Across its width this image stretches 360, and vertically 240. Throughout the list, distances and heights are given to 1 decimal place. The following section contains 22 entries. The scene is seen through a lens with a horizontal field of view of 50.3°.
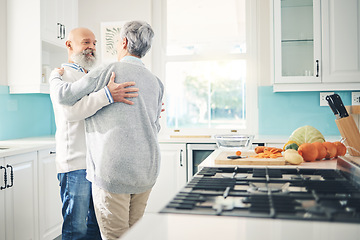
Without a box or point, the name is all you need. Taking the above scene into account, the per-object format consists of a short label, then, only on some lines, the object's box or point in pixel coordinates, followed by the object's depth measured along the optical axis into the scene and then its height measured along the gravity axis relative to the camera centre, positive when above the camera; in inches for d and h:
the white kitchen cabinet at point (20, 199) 96.3 -20.6
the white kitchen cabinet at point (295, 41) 132.8 +27.0
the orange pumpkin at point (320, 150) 64.9 -5.4
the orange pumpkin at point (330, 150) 66.3 -5.5
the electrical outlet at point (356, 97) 140.3 +7.6
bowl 72.6 -4.1
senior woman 70.4 -3.4
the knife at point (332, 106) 71.4 +2.3
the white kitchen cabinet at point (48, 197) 112.7 -23.2
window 153.6 +23.1
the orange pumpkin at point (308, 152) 64.0 -5.6
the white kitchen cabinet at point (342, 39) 128.9 +26.8
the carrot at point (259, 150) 71.6 -5.8
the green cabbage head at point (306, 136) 72.4 -3.4
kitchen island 28.4 -8.5
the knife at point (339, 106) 70.7 +2.2
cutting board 61.6 -6.8
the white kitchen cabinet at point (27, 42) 126.1 +26.7
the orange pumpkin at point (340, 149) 67.5 -5.5
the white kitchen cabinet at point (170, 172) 133.6 -18.2
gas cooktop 31.7 -7.5
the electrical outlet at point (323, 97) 142.8 +7.9
